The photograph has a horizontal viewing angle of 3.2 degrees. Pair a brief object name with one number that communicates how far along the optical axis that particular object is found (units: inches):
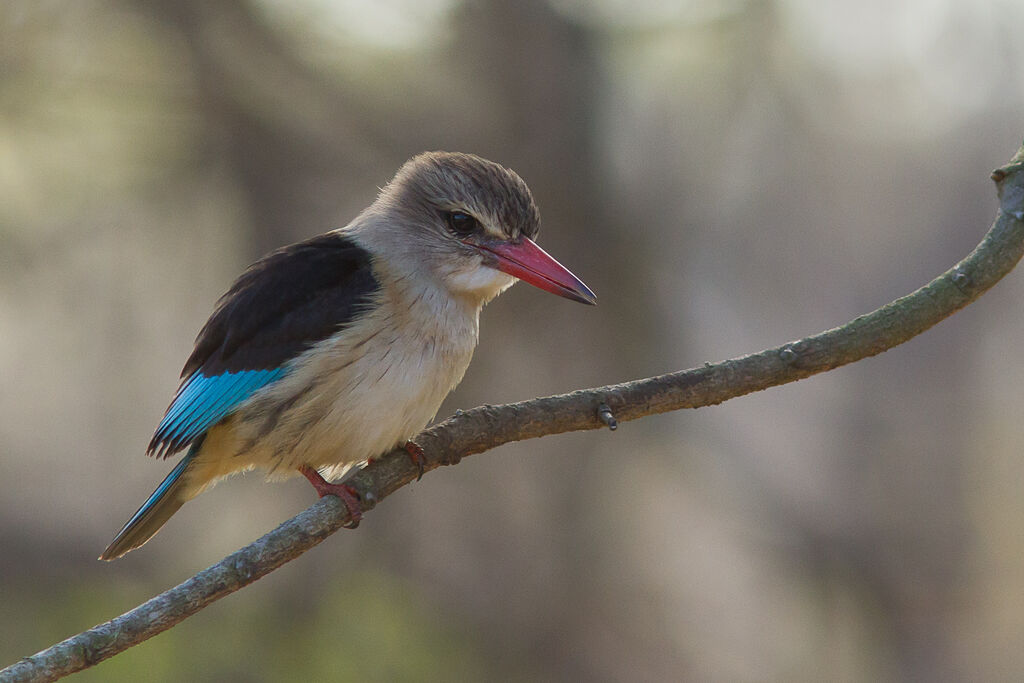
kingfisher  241.8
